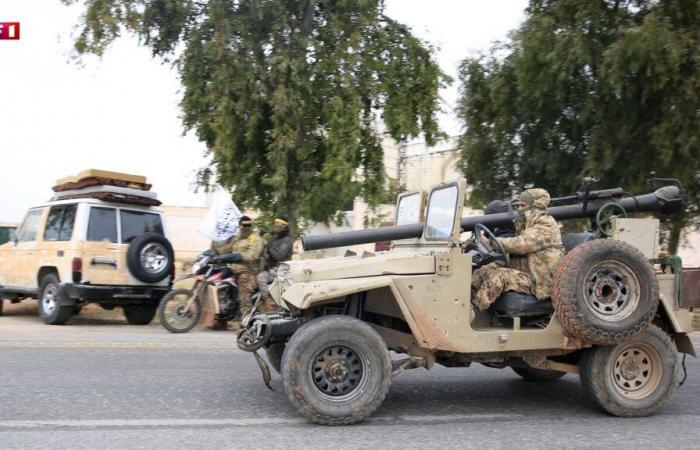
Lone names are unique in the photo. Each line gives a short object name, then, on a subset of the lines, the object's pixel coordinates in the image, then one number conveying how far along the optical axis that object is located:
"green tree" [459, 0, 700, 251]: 12.50
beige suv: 11.88
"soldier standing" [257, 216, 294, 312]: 11.88
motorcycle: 11.71
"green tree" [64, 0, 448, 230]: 14.26
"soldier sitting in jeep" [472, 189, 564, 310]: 5.99
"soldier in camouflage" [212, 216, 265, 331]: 12.04
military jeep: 5.50
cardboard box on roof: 12.36
